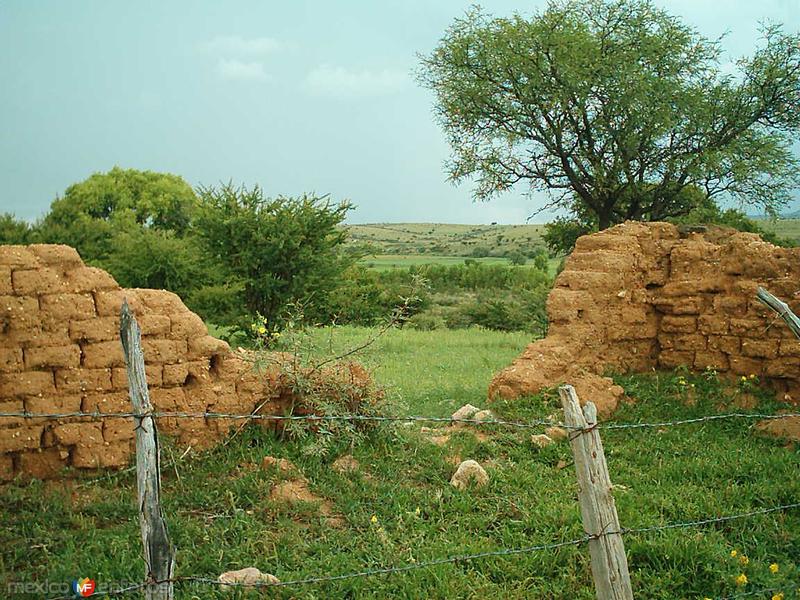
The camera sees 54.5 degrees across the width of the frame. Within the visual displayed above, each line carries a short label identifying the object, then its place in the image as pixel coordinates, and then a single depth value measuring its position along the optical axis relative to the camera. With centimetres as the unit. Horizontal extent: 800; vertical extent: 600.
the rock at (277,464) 621
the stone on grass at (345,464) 637
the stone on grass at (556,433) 784
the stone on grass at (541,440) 755
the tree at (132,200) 3472
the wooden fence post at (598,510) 373
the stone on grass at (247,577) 459
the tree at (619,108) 1956
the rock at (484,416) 837
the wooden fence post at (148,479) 330
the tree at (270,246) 1742
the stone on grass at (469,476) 635
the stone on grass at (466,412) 871
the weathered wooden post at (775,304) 588
